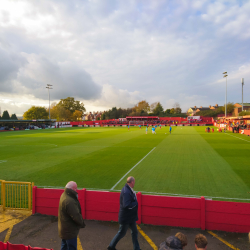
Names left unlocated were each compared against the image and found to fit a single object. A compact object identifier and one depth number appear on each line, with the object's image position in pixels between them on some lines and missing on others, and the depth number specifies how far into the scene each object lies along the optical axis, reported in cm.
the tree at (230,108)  9144
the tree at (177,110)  12892
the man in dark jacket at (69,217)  402
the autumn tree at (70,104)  11850
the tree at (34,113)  9219
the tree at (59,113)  10292
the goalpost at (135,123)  9039
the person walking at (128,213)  471
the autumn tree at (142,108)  12712
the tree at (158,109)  12250
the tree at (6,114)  10454
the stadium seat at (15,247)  359
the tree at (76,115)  11971
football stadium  486
